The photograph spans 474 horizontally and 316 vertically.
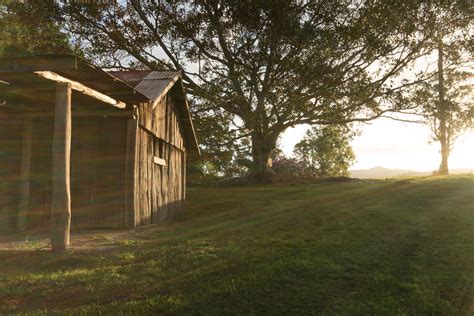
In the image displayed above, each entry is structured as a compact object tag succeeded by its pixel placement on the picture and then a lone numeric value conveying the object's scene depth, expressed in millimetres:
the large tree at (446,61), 21781
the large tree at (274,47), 20719
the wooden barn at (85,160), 11547
